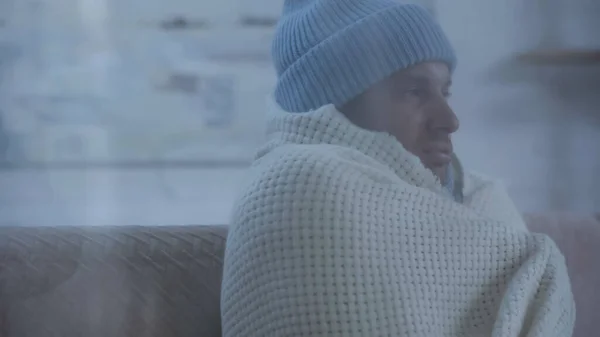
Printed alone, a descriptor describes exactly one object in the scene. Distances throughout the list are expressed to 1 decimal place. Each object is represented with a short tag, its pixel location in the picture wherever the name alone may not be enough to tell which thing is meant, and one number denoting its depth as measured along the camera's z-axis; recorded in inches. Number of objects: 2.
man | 92.5
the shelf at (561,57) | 108.6
